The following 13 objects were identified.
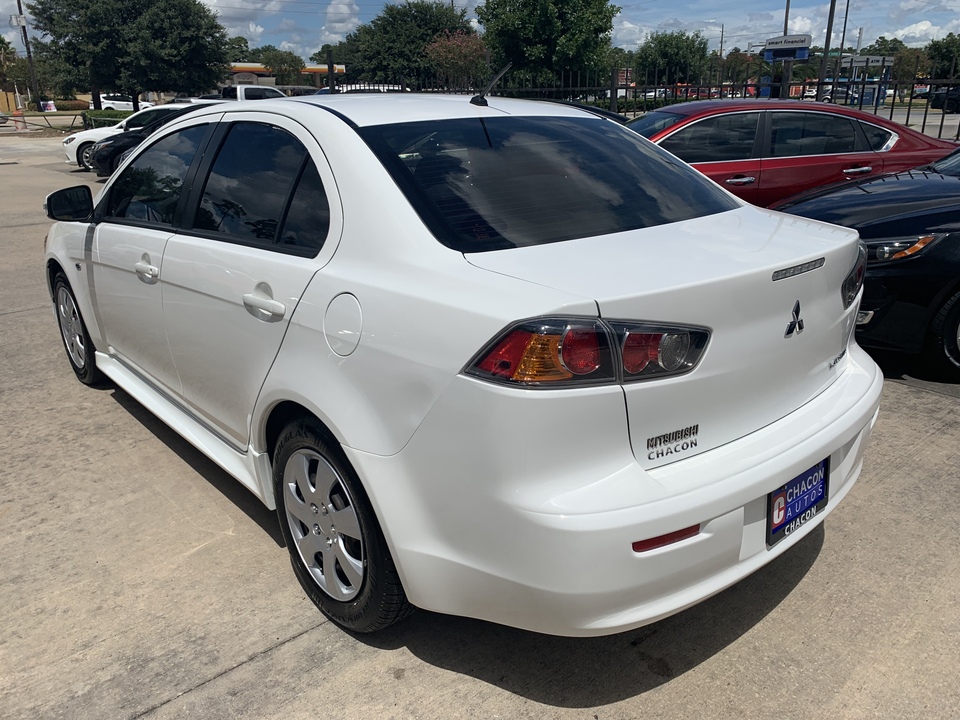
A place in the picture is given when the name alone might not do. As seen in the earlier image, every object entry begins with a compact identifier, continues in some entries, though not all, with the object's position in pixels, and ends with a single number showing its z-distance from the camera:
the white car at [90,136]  17.17
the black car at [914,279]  4.51
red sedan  7.34
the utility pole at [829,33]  21.22
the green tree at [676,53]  43.06
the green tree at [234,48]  37.11
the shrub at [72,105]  58.09
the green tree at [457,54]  38.25
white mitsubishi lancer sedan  1.97
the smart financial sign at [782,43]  27.06
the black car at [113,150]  15.33
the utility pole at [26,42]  36.38
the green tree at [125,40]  33.19
